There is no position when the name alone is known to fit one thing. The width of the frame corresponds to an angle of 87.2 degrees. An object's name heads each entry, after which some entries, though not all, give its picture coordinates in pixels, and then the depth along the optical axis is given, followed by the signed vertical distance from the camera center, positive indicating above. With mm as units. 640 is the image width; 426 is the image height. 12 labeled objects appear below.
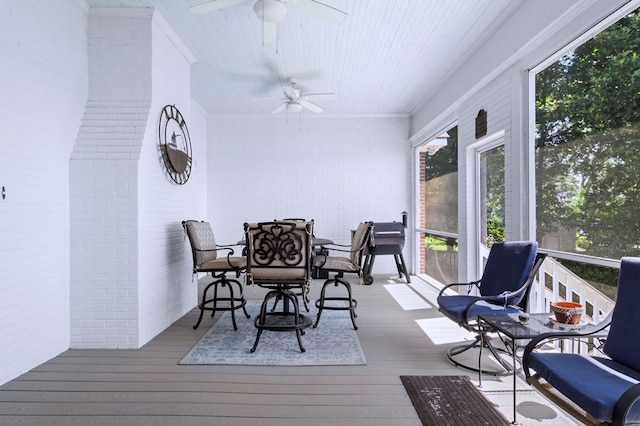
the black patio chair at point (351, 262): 3439 -540
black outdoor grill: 5738 -485
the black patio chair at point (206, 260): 3431 -508
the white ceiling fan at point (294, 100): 4778 +1642
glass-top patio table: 1877 -689
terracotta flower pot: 1955 -606
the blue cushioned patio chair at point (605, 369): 1298 -752
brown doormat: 1944 -1204
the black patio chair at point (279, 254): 2898 -363
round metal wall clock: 3424 +762
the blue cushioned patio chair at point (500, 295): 2543 -671
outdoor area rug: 2723 -1198
